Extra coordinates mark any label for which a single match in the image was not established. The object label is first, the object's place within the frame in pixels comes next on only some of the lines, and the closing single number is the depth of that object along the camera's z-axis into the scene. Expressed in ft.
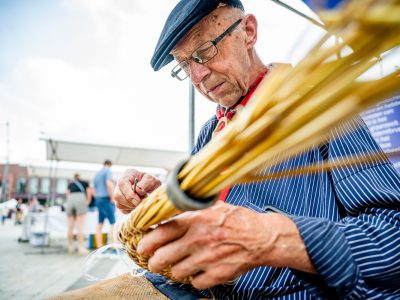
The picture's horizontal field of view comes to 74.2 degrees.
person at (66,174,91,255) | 18.70
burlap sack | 3.37
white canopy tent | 21.85
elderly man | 1.75
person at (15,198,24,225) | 57.41
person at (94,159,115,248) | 18.33
